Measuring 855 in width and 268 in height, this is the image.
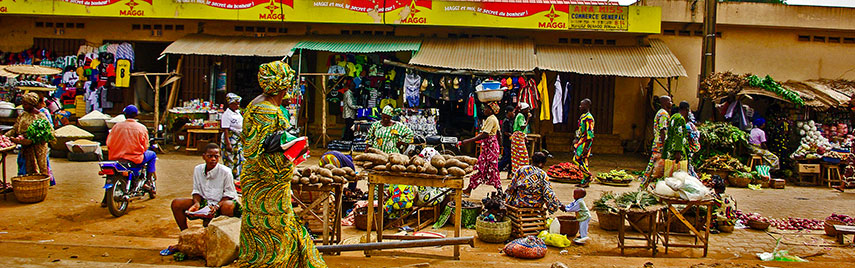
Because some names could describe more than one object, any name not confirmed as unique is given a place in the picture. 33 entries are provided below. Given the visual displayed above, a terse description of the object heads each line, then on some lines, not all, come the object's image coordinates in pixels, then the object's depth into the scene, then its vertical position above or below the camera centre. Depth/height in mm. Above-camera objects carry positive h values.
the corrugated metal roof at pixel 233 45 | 13547 +1630
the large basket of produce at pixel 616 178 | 10633 -1045
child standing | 6405 -1005
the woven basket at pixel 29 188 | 7469 -1174
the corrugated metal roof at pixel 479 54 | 13109 +1600
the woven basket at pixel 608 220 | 7102 -1249
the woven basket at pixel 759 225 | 7305 -1265
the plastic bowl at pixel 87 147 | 11594 -895
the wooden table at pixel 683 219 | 5977 -991
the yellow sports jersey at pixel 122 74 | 14672 +846
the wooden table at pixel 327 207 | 5380 -936
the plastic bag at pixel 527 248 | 5758 -1338
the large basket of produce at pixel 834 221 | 7172 -1193
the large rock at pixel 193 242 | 4867 -1181
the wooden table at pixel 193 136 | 13294 -673
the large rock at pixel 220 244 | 4629 -1132
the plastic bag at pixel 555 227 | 6527 -1241
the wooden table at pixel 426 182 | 5355 -642
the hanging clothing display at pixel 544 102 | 13430 +475
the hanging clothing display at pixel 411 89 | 13391 +668
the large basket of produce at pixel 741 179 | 10883 -987
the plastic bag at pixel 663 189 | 6051 -701
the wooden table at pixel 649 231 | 5961 -1165
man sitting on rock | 5617 -844
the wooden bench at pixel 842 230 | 6702 -1185
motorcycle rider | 7289 -475
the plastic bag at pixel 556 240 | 6294 -1354
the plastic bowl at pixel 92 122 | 13125 -417
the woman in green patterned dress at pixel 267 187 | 3730 -523
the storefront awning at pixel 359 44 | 13453 +1779
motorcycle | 6957 -1017
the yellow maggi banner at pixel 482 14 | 13961 +2644
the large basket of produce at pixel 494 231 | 6363 -1289
